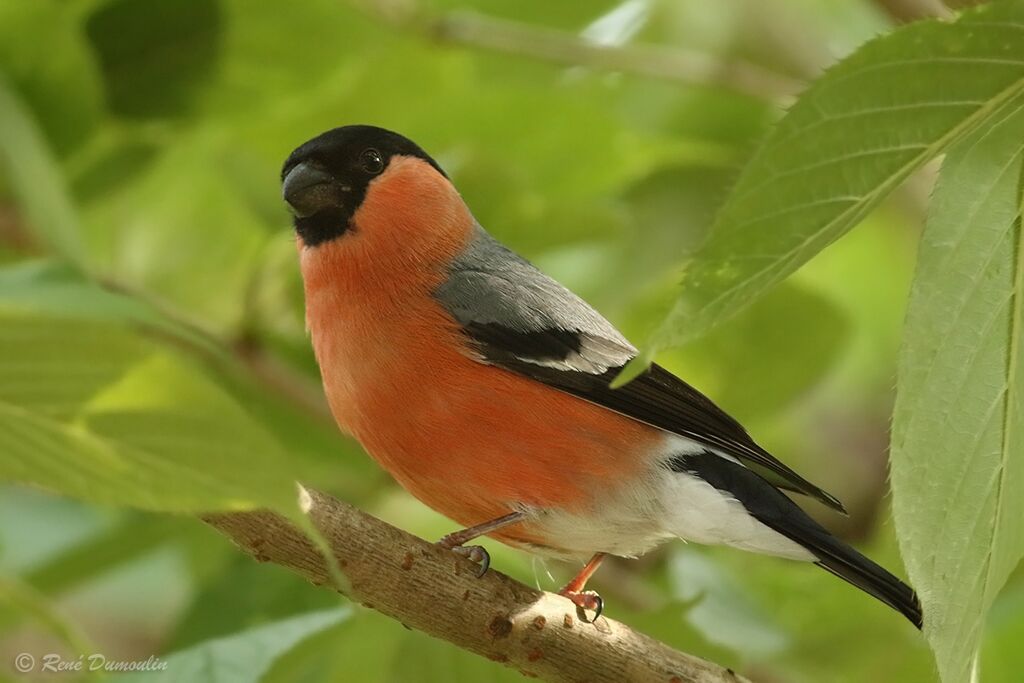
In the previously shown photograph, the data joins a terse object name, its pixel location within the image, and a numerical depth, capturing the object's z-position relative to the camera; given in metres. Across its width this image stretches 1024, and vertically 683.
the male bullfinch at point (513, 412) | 6.73
